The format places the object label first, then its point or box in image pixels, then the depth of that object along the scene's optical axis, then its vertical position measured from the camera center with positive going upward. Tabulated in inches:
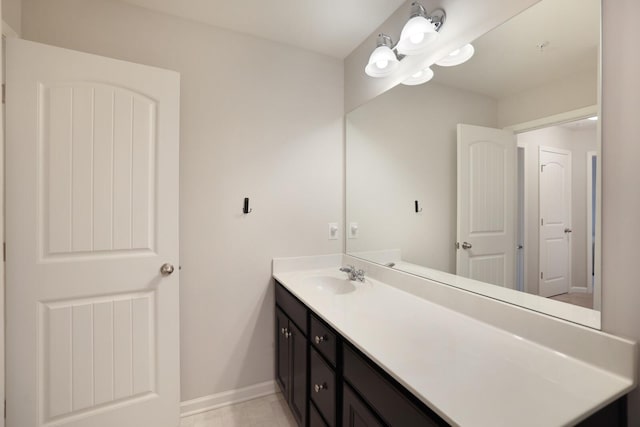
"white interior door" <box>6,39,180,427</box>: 49.7 -5.5
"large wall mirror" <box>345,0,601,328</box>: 35.9 +7.9
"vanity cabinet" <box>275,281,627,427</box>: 29.8 -24.9
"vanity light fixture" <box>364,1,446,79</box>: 52.0 +35.1
